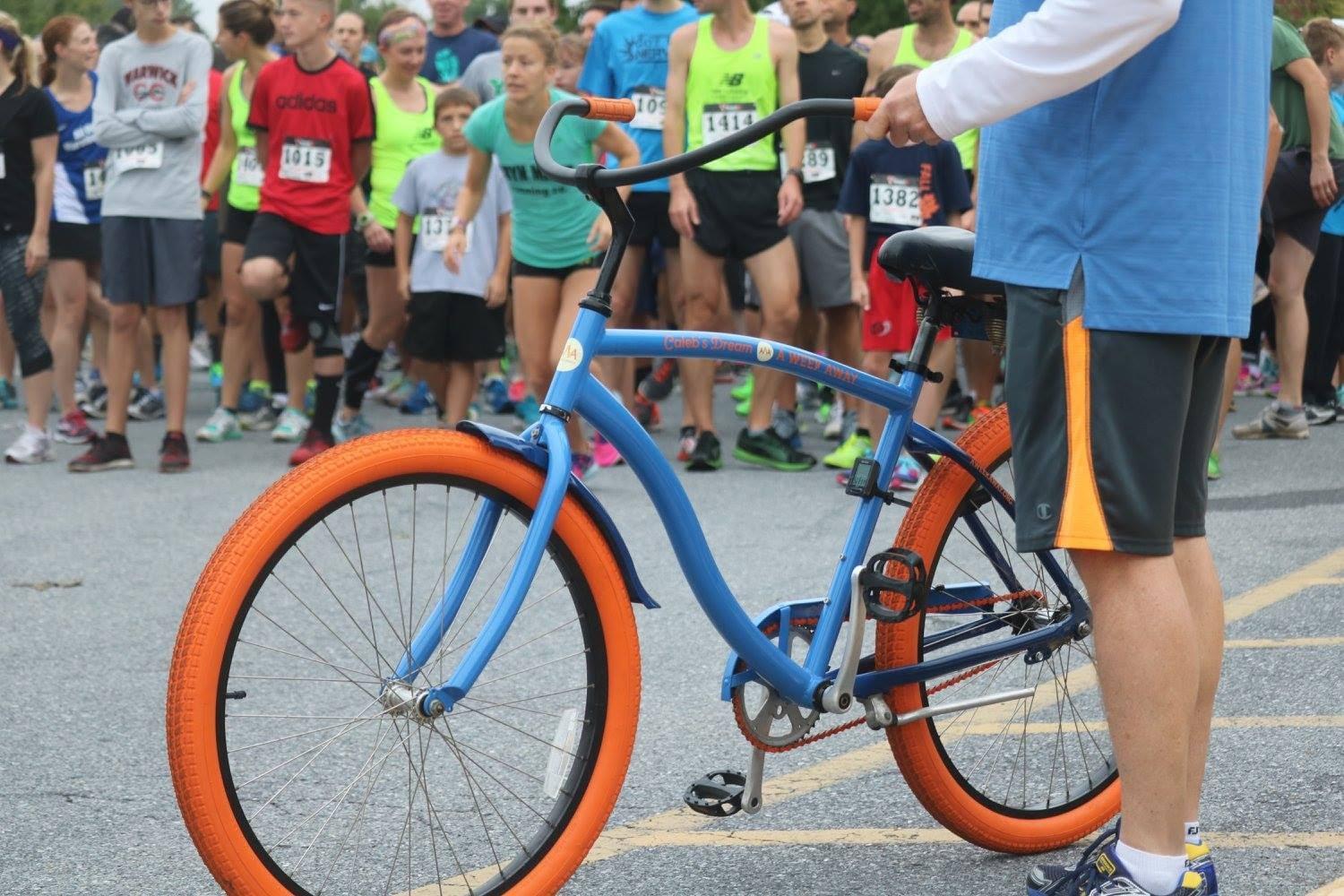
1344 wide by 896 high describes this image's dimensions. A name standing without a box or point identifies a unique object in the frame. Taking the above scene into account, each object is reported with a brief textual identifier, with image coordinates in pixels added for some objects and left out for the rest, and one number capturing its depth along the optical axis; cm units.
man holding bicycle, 496
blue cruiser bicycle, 505
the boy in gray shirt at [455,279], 1708
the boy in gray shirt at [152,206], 1650
